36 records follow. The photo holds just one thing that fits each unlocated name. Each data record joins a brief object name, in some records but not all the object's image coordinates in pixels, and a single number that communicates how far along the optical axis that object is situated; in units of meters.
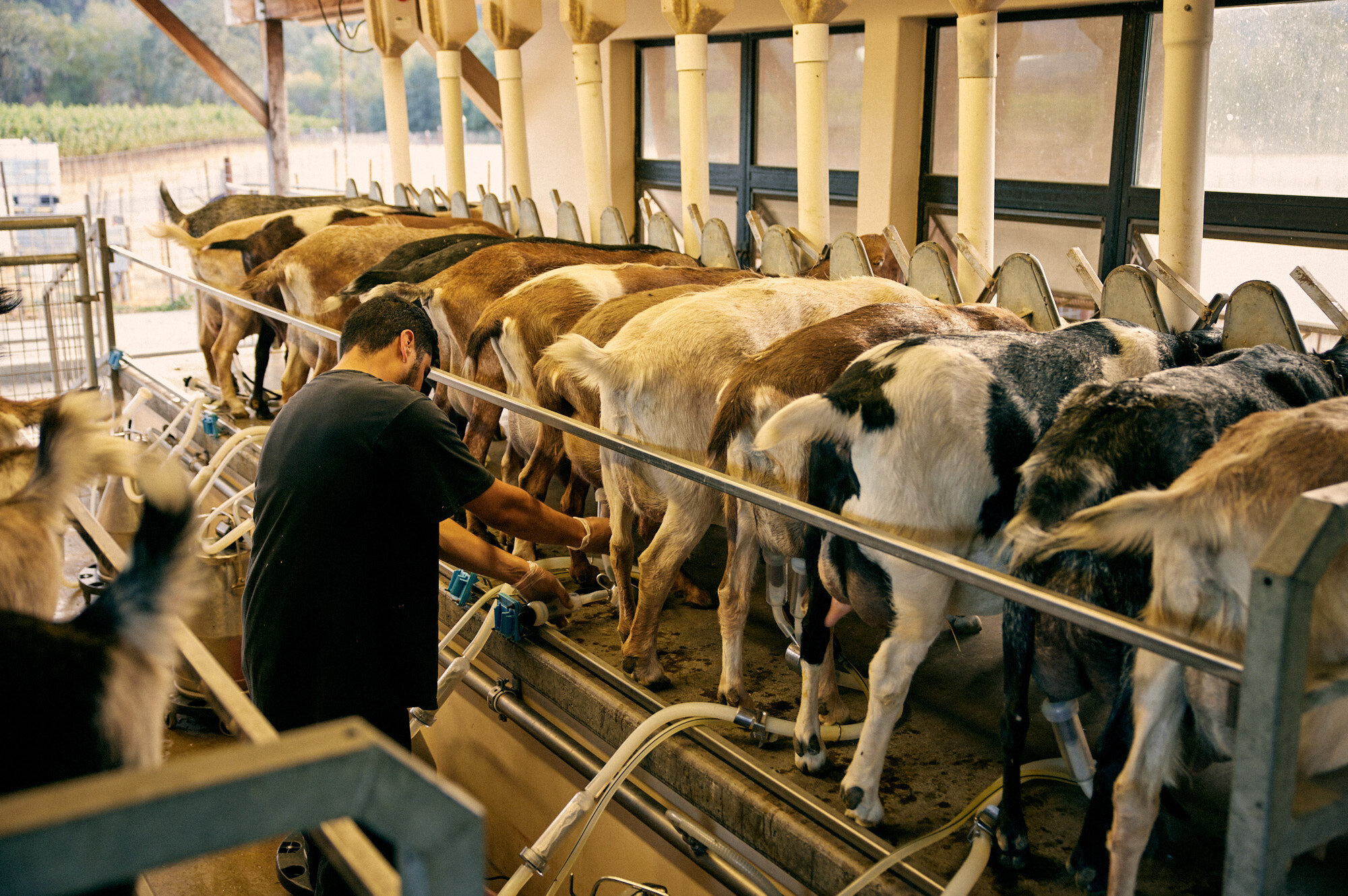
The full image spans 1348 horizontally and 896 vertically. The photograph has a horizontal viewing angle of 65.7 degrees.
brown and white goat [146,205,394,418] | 5.66
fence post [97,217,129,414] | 5.70
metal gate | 5.24
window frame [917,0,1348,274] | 4.62
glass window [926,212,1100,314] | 5.64
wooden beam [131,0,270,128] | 9.59
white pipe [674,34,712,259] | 4.78
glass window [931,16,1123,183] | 5.37
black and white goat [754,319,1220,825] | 2.10
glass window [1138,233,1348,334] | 4.68
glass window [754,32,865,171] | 6.75
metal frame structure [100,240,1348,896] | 1.23
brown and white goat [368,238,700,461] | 3.78
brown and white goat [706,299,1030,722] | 2.45
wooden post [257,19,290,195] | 10.07
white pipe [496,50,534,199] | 6.17
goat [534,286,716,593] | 3.11
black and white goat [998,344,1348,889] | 1.90
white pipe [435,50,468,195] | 6.74
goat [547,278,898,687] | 2.72
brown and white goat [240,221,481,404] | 4.82
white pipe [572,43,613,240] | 5.42
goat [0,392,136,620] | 1.31
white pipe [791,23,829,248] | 4.28
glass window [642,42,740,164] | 7.73
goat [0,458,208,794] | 0.98
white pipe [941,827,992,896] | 1.89
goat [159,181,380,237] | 6.98
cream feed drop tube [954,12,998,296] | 3.54
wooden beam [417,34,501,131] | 9.49
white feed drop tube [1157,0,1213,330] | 2.86
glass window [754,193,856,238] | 6.93
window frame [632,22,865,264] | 6.84
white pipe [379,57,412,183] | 7.44
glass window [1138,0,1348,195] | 4.53
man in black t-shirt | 2.29
